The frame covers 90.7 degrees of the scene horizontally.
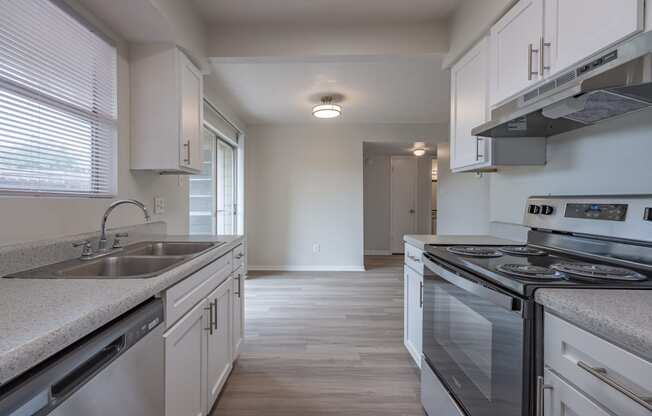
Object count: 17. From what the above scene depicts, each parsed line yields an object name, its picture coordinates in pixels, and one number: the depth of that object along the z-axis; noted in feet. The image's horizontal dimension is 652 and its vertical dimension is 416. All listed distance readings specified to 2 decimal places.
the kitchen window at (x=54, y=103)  4.25
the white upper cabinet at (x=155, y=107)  6.72
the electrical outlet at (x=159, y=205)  7.72
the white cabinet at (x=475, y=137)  6.04
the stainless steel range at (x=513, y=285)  3.23
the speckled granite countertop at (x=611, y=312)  2.17
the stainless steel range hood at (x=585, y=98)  3.14
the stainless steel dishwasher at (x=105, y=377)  2.05
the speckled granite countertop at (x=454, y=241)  6.39
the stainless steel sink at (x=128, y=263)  4.04
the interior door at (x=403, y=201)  23.27
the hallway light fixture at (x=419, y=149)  18.17
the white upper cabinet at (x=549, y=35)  3.59
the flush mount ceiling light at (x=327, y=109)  12.63
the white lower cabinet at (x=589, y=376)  2.16
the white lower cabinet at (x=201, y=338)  4.06
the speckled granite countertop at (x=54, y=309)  2.05
